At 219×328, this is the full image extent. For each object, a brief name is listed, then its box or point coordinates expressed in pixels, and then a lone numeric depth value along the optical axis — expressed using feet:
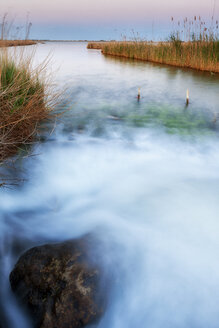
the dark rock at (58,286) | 5.29
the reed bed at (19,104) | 11.05
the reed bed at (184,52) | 31.58
